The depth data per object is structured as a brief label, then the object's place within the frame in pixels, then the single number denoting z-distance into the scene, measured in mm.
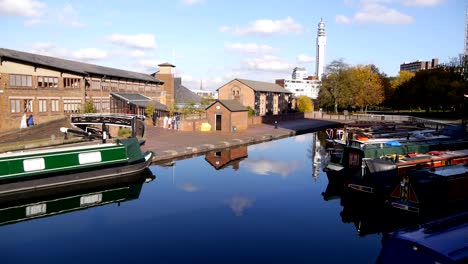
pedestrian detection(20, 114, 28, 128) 26808
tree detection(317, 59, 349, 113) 68125
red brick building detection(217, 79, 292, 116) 61812
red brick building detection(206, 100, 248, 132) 38750
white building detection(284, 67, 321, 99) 146125
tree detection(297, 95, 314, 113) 73562
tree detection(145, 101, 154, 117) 39406
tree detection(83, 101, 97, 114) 32969
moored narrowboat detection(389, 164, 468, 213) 13742
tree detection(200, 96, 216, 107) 50803
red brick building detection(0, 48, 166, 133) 28344
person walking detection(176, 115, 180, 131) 38019
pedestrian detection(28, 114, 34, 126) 27952
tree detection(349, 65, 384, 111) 67000
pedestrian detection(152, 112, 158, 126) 39219
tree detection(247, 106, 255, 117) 53475
